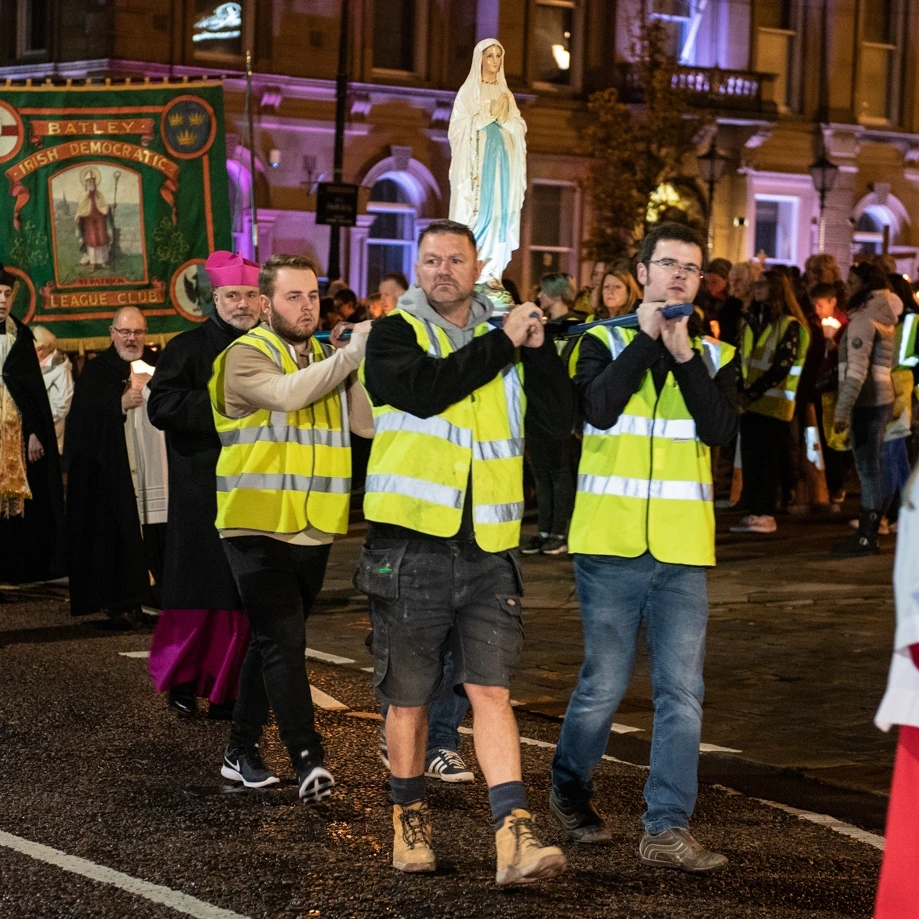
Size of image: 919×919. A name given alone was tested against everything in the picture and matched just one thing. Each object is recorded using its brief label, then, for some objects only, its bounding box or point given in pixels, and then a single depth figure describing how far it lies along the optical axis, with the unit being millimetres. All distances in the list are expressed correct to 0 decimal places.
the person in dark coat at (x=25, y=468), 11570
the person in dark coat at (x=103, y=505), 10516
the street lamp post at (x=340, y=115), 25750
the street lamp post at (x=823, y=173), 31750
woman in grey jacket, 13109
